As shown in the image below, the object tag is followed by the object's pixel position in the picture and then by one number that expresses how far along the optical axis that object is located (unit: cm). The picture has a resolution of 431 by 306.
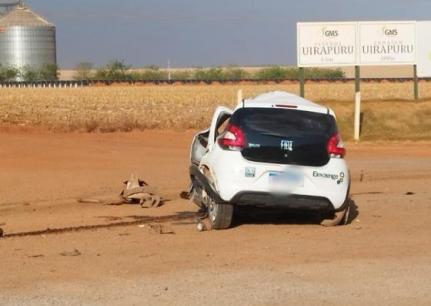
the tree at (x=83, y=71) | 15050
